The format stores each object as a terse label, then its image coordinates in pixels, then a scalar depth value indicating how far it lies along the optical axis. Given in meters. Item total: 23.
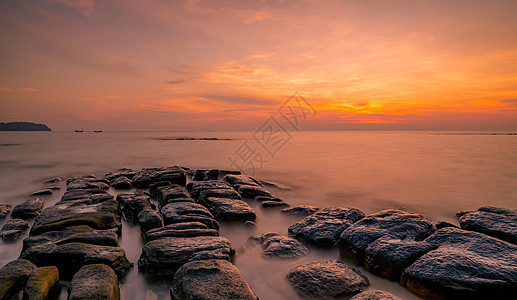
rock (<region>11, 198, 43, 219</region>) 5.91
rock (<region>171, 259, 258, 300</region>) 2.75
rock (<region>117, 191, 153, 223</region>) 5.84
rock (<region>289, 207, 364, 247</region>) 4.63
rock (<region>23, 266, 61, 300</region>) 2.73
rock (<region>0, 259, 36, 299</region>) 2.77
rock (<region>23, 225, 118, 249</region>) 3.94
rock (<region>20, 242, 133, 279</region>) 3.43
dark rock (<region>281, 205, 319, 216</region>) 6.44
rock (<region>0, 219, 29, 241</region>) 4.74
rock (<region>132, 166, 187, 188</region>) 9.25
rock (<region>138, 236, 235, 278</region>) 3.51
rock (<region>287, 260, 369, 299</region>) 3.20
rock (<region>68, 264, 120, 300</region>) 2.64
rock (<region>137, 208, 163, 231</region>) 5.02
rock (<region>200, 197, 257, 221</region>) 5.88
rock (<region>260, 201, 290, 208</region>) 7.19
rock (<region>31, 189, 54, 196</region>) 8.17
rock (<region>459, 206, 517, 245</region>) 4.19
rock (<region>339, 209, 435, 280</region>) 3.60
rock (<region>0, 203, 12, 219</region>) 6.10
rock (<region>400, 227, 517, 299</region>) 2.95
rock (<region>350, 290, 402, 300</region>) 2.73
